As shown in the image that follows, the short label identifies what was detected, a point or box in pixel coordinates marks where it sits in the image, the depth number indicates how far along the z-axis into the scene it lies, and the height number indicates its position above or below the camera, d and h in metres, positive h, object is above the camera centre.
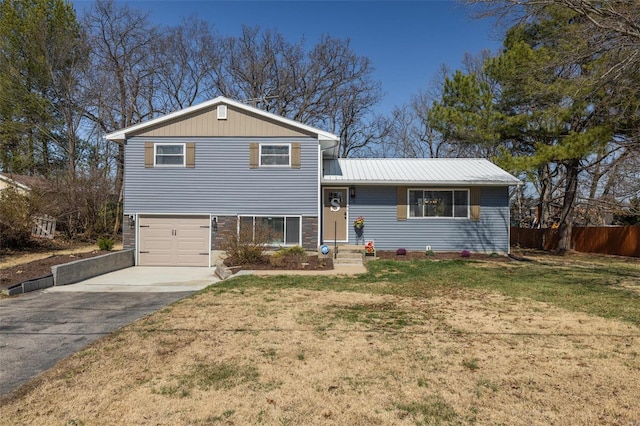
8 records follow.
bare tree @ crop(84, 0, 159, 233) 24.16 +9.75
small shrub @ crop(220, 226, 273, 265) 11.71 -0.71
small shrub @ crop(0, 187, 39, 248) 13.34 +0.20
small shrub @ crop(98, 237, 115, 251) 14.00 -0.78
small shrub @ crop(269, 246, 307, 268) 11.77 -1.06
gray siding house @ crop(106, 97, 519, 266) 13.53 +1.46
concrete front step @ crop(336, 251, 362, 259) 13.03 -1.07
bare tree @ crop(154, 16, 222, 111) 27.94 +11.96
